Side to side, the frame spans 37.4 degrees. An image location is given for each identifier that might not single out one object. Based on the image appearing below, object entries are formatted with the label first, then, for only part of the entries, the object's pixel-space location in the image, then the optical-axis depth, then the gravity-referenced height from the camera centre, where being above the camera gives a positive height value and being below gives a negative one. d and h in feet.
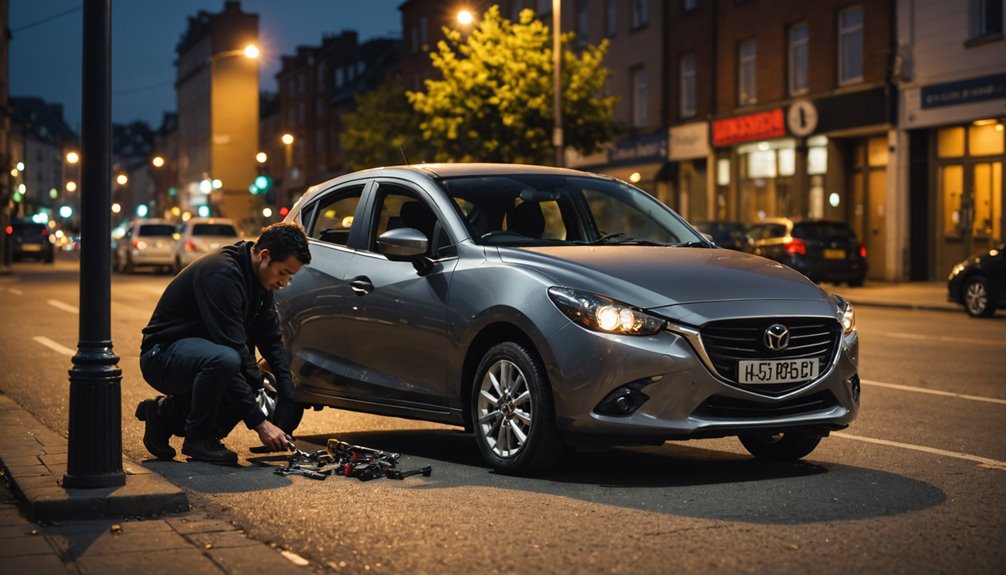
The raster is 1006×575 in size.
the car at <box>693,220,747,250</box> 107.86 +0.85
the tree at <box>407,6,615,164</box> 131.03 +13.11
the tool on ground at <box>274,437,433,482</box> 24.67 -3.76
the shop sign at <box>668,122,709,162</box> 137.28 +9.68
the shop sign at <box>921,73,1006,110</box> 98.53 +10.49
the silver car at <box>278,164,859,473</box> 23.21 -1.33
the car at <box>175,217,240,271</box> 134.72 +0.57
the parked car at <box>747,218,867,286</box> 102.01 -0.37
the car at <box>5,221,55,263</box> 193.47 +0.10
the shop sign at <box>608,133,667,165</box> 144.97 +9.45
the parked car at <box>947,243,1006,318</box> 73.51 -1.95
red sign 123.75 +10.06
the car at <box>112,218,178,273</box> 143.43 -0.19
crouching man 25.35 -1.82
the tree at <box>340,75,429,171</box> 183.62 +14.52
